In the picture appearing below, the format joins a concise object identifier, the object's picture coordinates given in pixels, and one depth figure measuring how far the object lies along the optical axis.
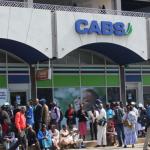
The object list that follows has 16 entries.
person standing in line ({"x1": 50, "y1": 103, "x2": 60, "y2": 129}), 23.94
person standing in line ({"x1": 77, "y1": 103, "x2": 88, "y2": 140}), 24.76
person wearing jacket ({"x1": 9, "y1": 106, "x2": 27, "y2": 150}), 20.33
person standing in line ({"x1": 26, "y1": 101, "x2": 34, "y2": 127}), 21.56
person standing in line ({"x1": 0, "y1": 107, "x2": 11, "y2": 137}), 20.95
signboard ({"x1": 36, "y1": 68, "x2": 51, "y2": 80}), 24.70
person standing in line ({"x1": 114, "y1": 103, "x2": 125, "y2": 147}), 23.39
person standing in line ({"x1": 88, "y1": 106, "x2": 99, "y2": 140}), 24.53
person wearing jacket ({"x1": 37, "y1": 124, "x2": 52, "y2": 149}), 21.58
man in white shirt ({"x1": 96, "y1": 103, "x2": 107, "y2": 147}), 23.34
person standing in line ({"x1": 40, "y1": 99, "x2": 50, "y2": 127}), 21.65
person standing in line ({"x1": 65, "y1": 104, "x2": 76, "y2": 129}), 25.44
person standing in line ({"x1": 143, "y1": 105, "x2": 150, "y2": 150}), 20.19
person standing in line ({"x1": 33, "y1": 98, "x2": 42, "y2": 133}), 21.69
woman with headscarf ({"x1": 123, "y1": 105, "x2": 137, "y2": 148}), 23.28
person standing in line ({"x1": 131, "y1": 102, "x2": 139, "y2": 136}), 24.65
